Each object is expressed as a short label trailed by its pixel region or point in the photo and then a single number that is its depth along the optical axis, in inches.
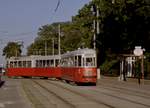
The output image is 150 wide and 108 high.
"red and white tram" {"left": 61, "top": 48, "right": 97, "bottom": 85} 1210.3
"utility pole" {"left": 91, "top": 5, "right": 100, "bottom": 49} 1824.6
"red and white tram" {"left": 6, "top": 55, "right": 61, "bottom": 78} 1750.1
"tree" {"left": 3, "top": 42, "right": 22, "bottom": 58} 4995.7
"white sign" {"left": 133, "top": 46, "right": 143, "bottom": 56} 1303.7
